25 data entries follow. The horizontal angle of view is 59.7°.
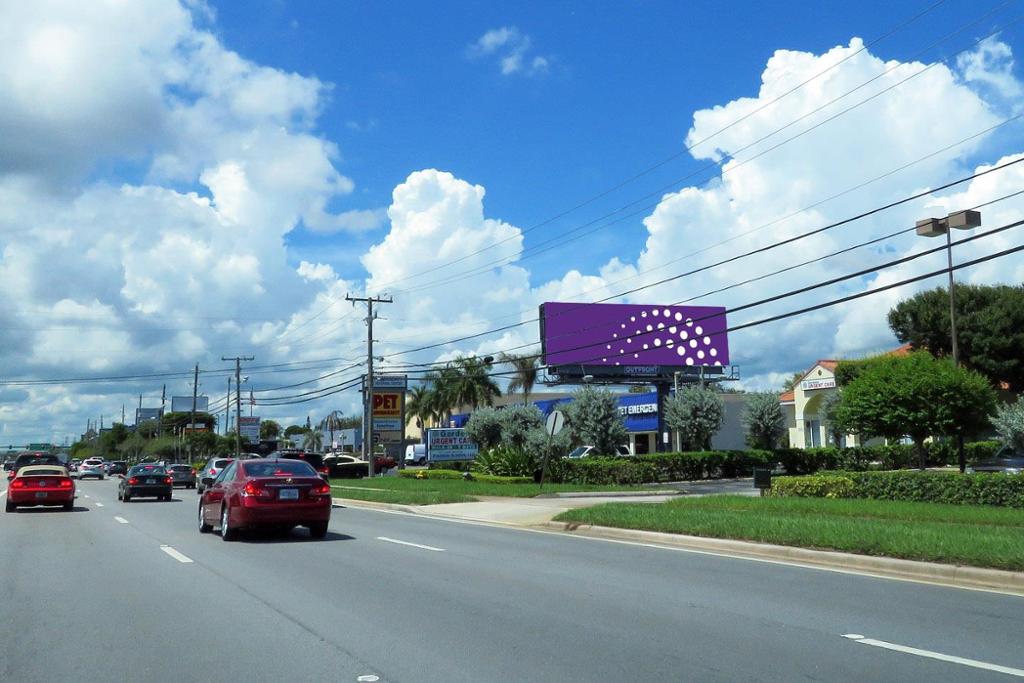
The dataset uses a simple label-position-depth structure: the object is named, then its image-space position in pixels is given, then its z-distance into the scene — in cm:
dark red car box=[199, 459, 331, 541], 1598
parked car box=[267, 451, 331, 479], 4394
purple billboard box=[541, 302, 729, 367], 5816
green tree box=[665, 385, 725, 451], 4559
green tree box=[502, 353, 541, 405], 7462
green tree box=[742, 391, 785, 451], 4753
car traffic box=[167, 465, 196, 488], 4679
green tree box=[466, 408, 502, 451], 4425
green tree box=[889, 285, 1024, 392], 5647
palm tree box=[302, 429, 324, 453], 13162
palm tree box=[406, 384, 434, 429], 8919
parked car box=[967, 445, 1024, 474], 3059
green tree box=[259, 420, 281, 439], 15762
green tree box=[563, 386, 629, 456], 4184
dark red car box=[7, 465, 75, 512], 2572
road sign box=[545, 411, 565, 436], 2791
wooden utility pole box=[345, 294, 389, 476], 4912
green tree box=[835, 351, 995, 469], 2938
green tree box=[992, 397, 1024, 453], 3036
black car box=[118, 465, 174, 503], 3173
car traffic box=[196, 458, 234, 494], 3444
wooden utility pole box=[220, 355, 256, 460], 7188
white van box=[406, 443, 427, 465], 8350
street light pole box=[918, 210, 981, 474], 2953
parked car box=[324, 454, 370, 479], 5259
